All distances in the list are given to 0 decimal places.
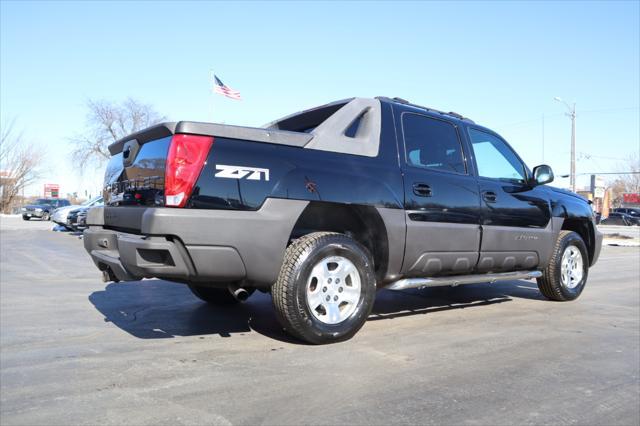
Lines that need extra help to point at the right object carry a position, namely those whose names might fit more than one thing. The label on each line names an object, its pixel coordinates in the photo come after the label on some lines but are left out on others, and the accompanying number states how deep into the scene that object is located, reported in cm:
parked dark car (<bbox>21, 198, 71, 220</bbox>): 3459
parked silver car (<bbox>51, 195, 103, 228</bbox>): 1957
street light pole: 3450
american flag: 2425
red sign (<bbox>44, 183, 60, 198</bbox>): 7119
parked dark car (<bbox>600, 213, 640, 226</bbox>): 4512
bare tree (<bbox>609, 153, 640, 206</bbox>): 7475
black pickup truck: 340
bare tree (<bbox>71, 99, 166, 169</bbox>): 4550
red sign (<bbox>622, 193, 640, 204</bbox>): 6612
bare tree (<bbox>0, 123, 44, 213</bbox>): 4678
